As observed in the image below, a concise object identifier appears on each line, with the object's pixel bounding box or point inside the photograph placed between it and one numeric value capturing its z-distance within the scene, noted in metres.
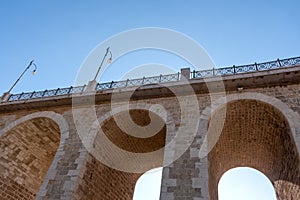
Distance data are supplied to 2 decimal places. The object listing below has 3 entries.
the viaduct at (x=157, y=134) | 7.84
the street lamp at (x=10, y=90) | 12.60
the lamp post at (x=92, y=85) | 11.03
